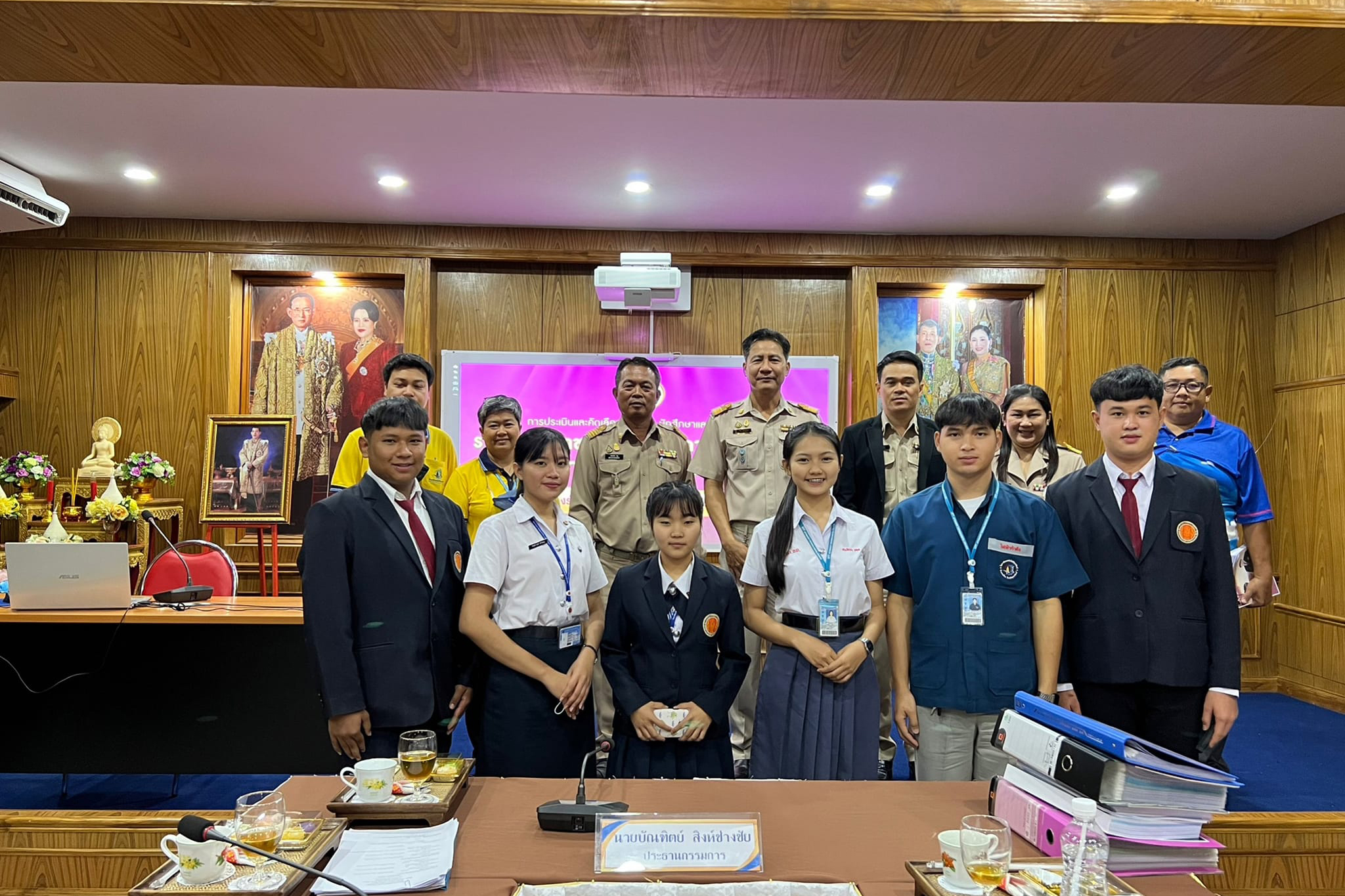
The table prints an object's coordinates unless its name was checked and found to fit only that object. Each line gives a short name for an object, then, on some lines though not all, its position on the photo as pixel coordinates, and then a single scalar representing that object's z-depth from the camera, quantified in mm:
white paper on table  1328
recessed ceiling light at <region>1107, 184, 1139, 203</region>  5188
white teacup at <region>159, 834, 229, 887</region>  1277
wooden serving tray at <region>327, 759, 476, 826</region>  1565
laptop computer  3359
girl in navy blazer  2445
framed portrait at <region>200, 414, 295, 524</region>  5574
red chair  4102
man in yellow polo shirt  3418
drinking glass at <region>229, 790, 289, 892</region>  1365
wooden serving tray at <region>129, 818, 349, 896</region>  1251
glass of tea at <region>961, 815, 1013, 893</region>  1276
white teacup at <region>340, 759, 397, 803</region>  1603
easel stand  5250
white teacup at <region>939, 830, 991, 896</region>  1274
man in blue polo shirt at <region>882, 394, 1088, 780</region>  2268
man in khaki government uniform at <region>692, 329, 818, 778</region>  3559
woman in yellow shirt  3506
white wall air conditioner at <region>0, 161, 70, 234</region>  4773
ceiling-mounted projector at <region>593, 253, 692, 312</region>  5887
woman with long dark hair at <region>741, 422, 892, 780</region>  2480
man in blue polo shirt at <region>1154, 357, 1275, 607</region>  4102
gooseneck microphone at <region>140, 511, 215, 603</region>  3570
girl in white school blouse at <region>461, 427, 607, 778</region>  2363
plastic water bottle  1250
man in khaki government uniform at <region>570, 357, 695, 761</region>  3604
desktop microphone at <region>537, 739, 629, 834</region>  1554
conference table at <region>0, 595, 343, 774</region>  3301
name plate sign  1401
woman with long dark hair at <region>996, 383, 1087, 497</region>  3576
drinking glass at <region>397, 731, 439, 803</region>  1697
